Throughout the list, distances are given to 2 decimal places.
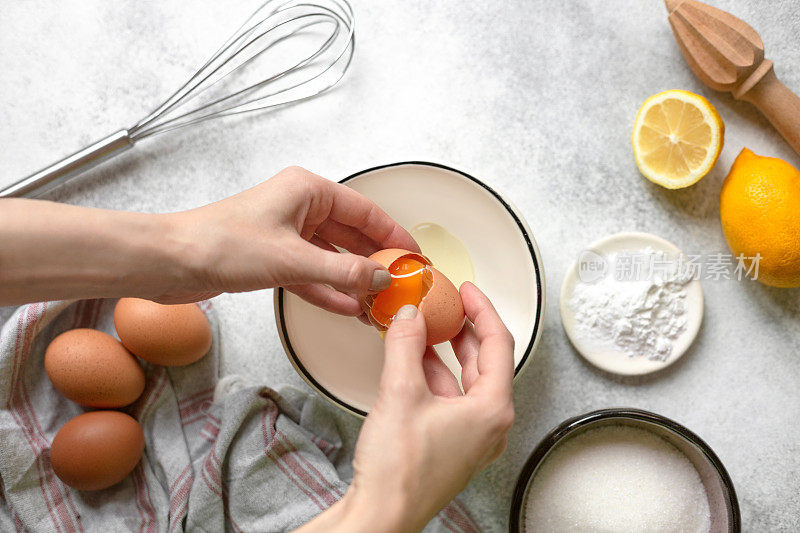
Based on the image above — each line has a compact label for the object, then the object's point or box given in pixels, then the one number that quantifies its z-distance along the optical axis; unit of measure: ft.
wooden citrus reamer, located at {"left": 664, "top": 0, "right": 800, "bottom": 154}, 2.25
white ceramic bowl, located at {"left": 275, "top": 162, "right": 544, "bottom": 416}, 2.12
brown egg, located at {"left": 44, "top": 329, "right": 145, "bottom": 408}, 2.15
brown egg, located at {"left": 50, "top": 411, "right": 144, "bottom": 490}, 2.14
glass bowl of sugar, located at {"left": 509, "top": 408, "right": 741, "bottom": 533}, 2.11
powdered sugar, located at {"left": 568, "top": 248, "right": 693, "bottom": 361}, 2.23
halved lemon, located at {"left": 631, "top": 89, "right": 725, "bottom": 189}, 2.23
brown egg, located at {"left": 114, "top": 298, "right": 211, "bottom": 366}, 2.15
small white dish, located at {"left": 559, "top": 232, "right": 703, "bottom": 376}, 2.25
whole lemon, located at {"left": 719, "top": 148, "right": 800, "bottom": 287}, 2.16
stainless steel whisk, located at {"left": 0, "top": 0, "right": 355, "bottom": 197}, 2.36
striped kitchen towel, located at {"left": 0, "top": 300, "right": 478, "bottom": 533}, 2.20
